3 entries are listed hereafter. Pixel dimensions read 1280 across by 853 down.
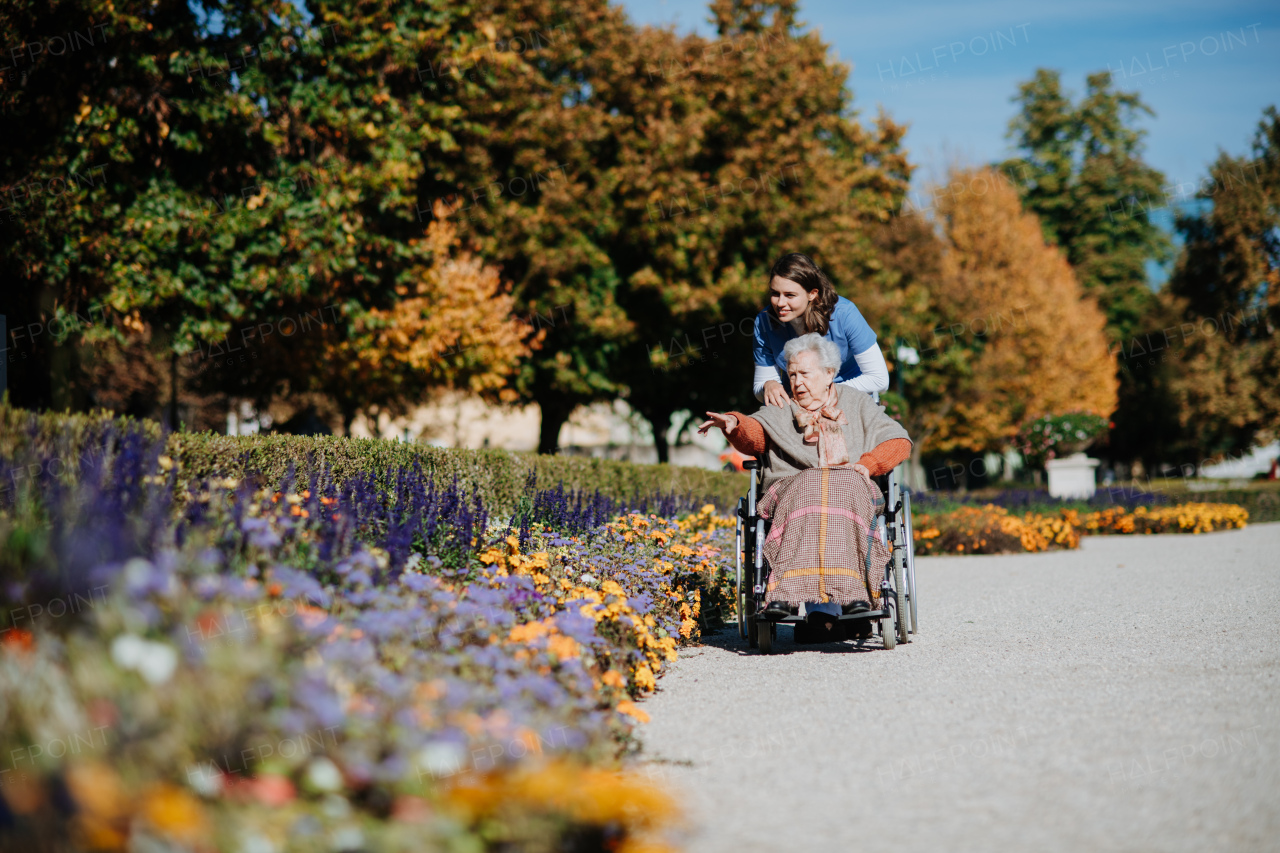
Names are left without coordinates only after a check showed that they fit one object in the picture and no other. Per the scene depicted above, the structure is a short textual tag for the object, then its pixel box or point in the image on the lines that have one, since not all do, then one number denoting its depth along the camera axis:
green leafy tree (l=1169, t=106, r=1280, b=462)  34.69
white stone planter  21.80
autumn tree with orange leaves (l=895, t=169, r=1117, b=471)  29.59
